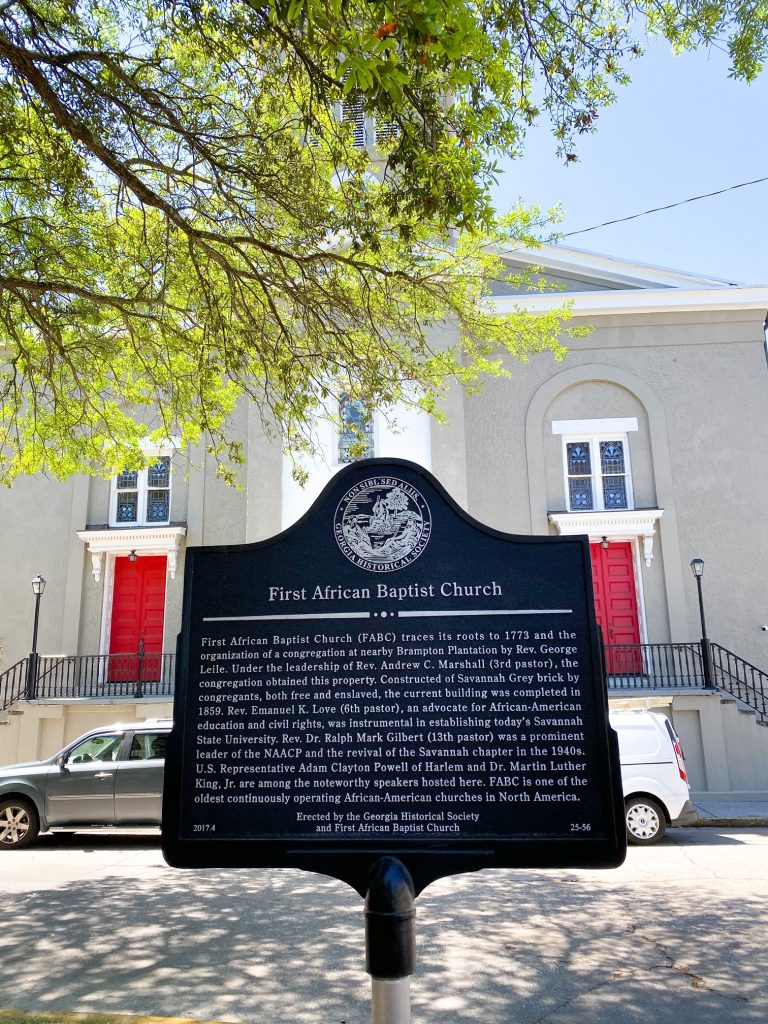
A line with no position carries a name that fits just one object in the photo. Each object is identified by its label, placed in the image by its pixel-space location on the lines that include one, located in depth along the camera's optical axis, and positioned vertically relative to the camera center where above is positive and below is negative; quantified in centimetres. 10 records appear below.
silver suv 1166 -116
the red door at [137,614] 1827 +217
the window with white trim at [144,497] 1936 +499
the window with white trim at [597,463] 1848 +539
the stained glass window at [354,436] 1829 +612
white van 1137 -105
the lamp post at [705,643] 1605 +113
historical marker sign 343 +3
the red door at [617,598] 1752 +225
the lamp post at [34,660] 1748 +109
